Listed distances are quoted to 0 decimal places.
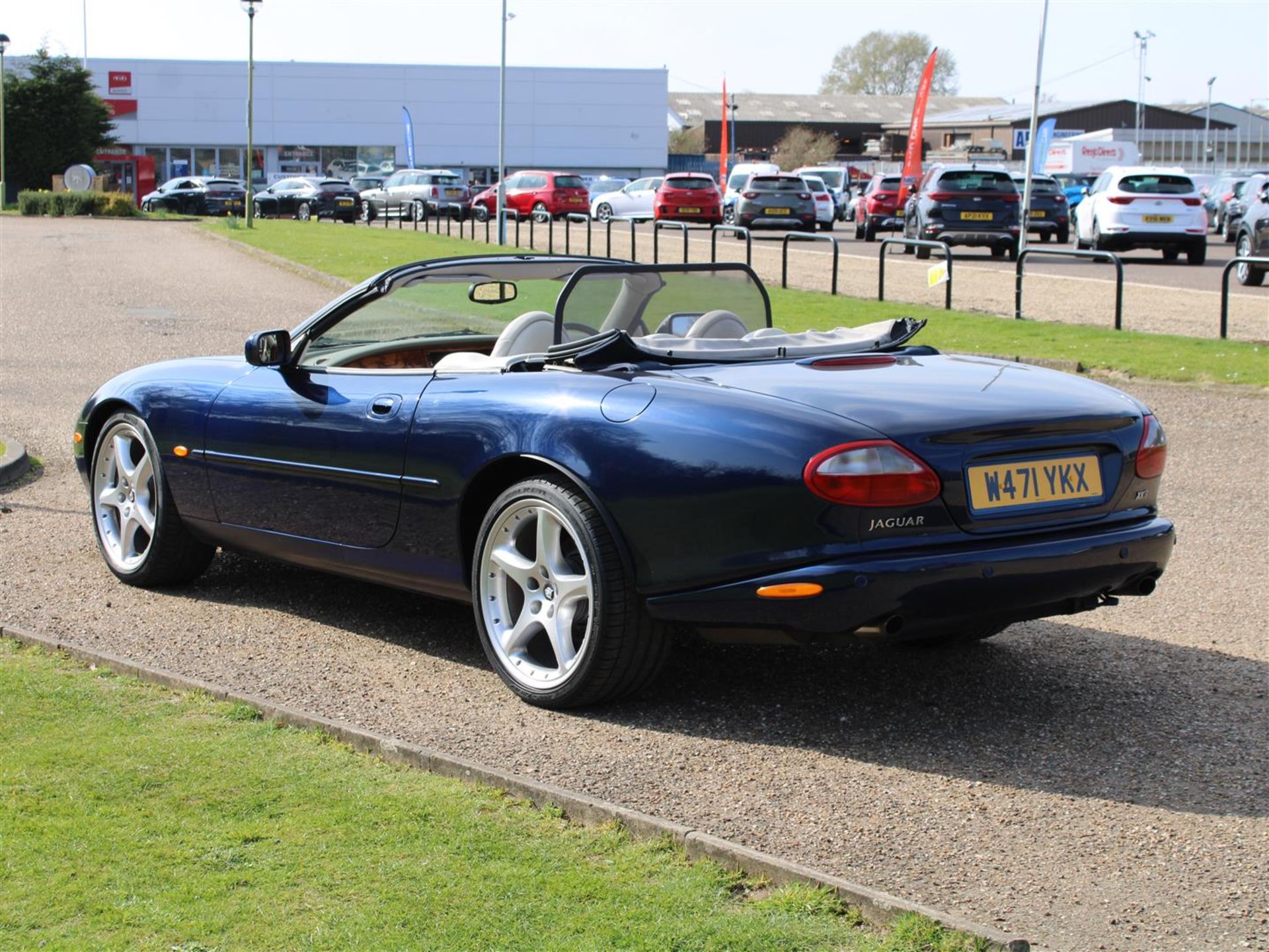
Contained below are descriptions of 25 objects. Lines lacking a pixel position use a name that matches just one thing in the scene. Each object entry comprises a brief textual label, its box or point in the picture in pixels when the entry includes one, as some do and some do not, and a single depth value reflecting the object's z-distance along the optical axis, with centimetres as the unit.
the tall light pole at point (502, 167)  3291
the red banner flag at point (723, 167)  5911
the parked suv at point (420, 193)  5019
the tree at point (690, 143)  10825
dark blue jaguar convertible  429
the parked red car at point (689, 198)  4216
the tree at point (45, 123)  6700
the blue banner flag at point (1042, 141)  3281
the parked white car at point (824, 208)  4244
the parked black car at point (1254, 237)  2272
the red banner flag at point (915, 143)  3934
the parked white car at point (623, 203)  4856
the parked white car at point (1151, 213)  2897
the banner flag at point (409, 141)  6290
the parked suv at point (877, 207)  3828
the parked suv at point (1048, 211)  3588
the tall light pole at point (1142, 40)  11231
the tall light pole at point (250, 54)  4666
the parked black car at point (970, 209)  2992
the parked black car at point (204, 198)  5575
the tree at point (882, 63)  14038
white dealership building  8131
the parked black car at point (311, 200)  5256
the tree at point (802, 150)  9975
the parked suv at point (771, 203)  3931
